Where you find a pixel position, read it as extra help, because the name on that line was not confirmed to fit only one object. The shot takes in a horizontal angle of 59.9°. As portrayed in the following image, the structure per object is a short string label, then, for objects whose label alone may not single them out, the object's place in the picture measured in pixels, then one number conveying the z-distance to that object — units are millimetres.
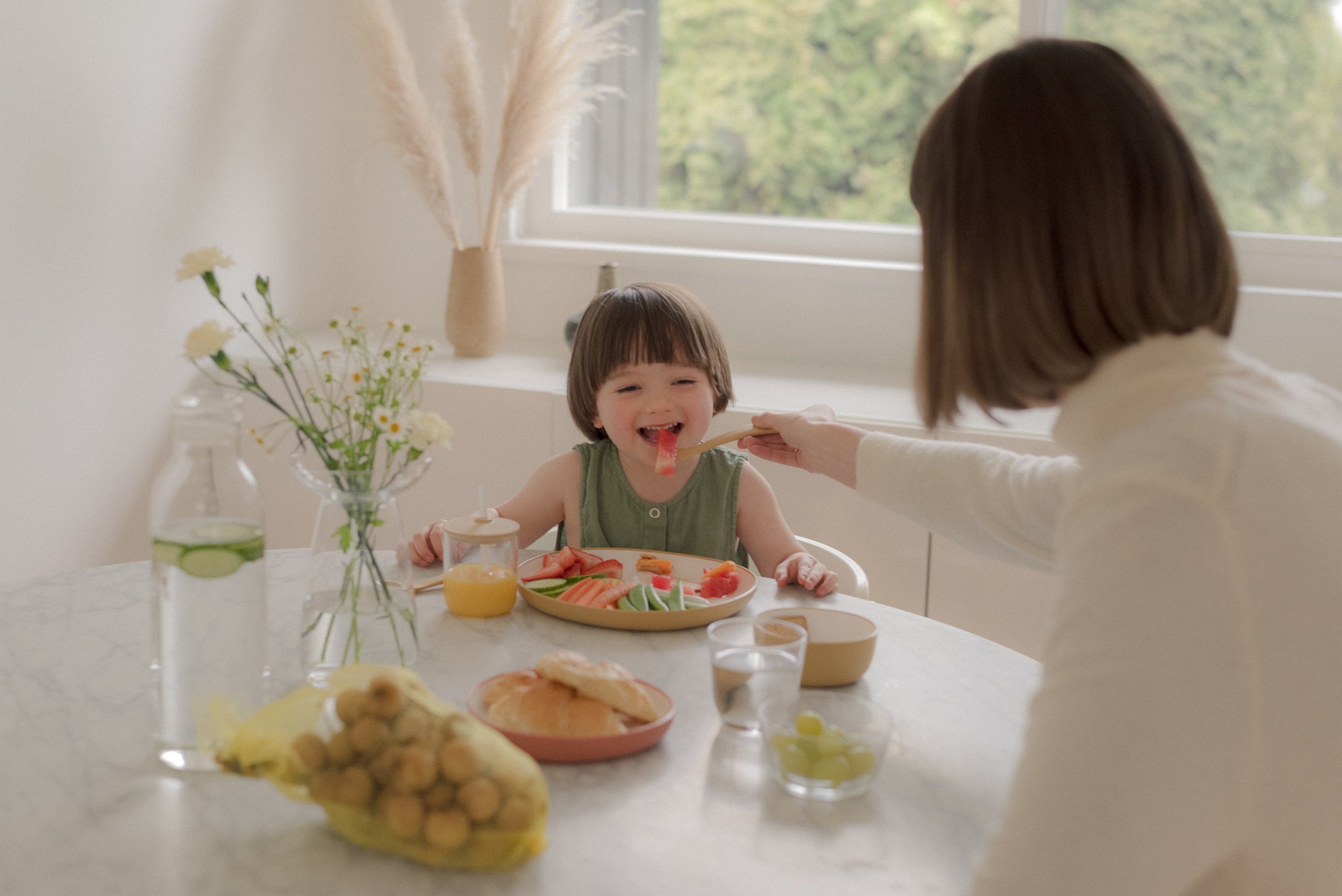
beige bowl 1148
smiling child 1774
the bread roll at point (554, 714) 999
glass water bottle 944
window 2566
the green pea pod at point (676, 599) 1348
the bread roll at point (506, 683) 1068
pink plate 982
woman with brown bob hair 739
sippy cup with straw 1322
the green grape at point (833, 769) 939
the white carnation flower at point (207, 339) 950
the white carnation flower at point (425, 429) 992
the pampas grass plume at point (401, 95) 2619
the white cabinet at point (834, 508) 2166
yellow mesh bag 814
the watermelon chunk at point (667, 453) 1719
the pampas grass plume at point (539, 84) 2582
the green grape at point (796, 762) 946
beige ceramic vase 2721
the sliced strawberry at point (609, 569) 1464
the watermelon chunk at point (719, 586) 1422
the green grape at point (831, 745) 952
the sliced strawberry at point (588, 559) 1472
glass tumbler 1058
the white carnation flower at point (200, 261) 978
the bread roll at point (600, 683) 1023
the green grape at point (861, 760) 947
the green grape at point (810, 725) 994
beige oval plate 1300
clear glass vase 1065
